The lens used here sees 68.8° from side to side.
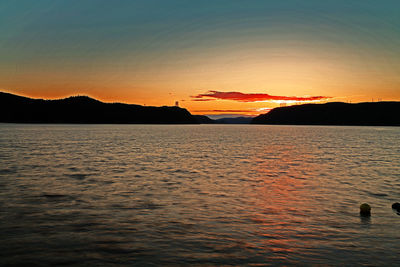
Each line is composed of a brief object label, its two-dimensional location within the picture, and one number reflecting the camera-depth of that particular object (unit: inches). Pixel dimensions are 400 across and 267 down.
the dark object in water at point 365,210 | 606.2
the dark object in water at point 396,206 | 643.2
